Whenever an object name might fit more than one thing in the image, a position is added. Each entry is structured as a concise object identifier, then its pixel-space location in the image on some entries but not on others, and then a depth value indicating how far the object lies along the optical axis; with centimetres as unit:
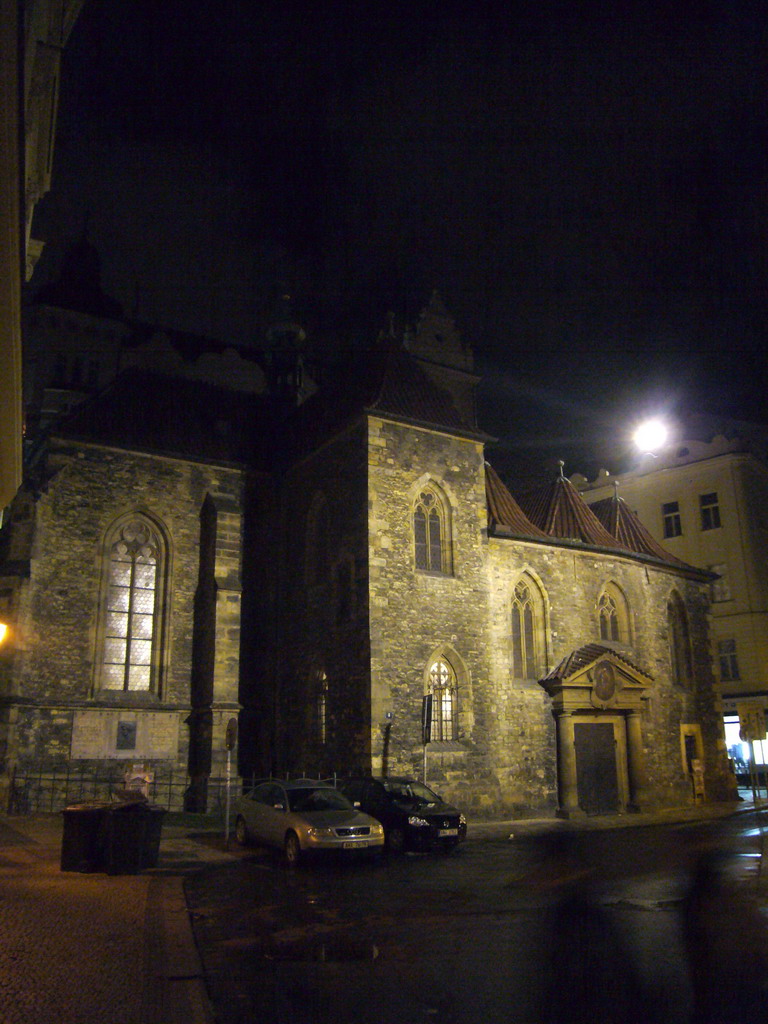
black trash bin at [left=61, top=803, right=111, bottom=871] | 1282
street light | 4422
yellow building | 3828
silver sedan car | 1445
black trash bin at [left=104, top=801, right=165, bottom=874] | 1288
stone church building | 2184
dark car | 1636
